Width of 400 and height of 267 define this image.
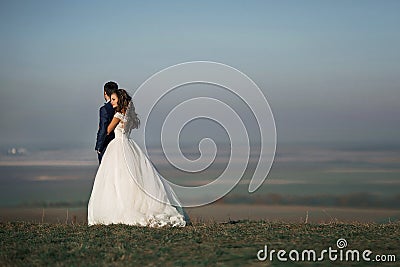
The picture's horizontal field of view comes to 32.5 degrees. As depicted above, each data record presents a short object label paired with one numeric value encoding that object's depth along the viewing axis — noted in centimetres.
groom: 1686
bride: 1619
